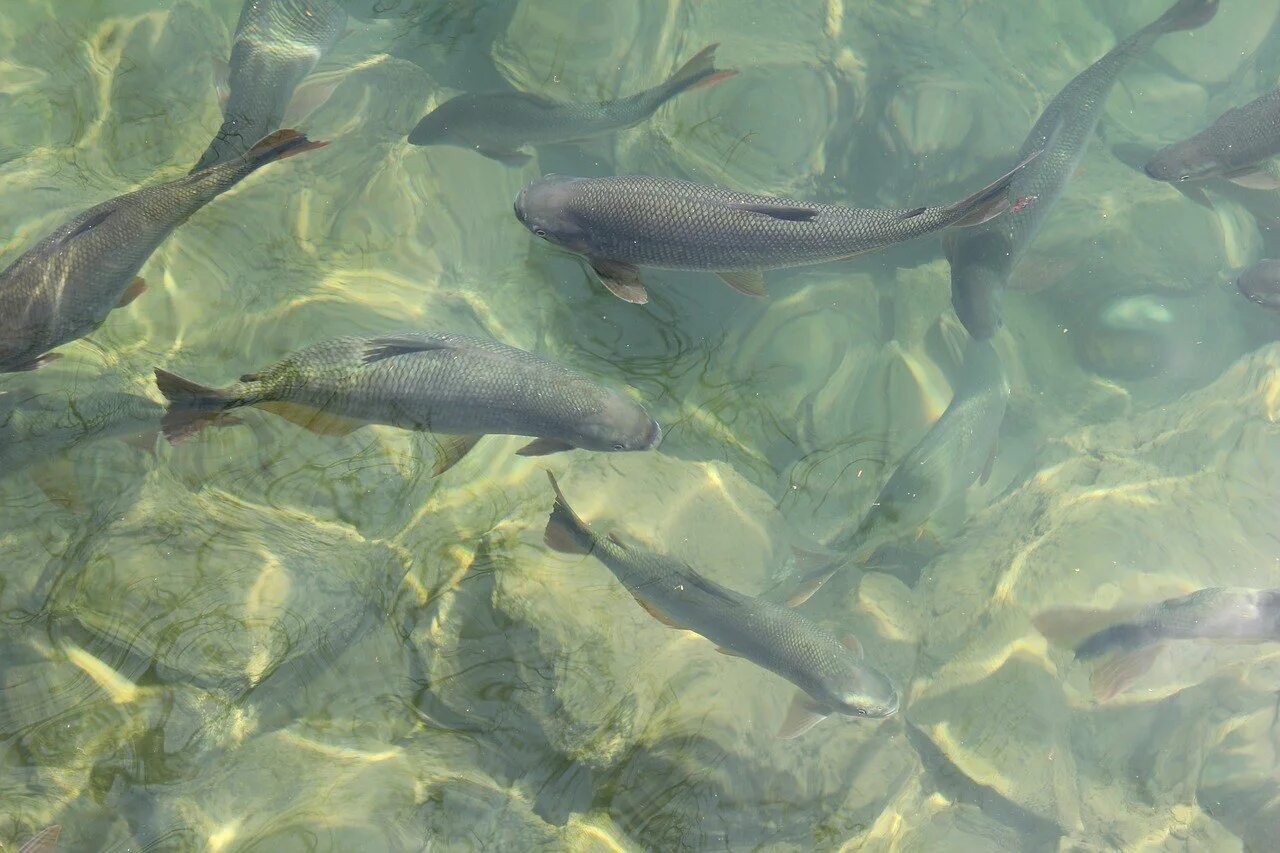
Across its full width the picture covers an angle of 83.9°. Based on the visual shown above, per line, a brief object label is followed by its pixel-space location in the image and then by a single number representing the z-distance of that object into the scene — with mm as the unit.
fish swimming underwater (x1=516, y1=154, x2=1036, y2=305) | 3604
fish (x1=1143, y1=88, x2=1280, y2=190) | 5501
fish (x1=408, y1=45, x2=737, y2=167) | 4934
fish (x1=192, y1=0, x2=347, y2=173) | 4336
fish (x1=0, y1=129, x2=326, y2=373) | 3268
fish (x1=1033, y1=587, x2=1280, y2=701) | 5270
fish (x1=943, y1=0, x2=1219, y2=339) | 5422
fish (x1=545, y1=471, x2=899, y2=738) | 3945
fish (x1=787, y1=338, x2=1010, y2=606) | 5344
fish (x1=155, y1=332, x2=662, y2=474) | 3215
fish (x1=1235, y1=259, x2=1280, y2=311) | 6129
